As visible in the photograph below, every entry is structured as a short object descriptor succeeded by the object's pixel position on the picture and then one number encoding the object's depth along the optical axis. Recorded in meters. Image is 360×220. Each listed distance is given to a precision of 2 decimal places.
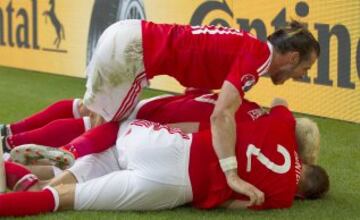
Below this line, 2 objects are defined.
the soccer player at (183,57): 6.61
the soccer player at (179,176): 6.17
